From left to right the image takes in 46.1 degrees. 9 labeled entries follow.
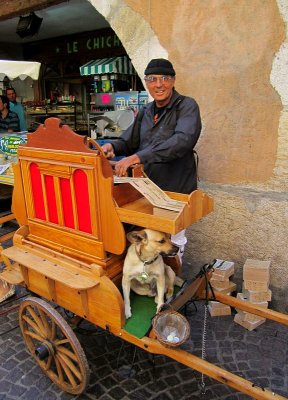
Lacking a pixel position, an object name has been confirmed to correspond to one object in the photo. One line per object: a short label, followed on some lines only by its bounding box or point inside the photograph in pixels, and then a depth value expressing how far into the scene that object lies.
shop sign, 8.44
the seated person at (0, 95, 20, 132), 6.36
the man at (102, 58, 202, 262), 2.27
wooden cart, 1.94
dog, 2.03
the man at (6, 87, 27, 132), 6.67
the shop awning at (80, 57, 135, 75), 6.99
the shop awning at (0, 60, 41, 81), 5.39
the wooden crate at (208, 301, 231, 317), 3.36
